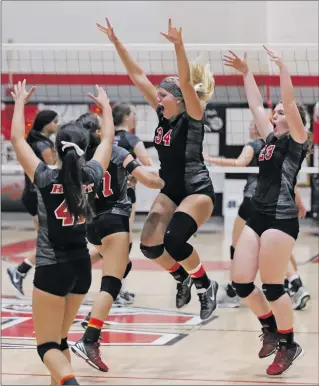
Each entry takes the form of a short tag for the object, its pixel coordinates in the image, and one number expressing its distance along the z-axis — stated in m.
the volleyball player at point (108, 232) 12.50
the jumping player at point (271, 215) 11.93
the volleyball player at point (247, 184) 16.85
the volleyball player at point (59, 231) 9.76
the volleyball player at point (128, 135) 15.12
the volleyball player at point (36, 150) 17.81
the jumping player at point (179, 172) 11.62
